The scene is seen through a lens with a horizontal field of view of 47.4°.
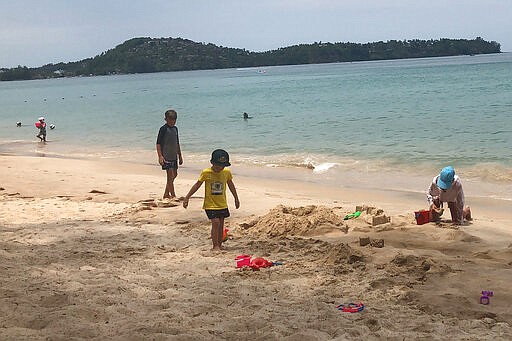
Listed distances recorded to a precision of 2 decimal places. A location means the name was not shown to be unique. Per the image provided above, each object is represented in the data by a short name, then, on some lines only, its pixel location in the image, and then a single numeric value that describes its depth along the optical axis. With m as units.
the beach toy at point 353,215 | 7.95
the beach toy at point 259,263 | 5.84
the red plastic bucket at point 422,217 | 7.55
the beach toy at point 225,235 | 7.07
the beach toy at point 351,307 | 4.60
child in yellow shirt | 6.60
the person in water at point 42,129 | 23.52
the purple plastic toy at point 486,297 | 4.75
